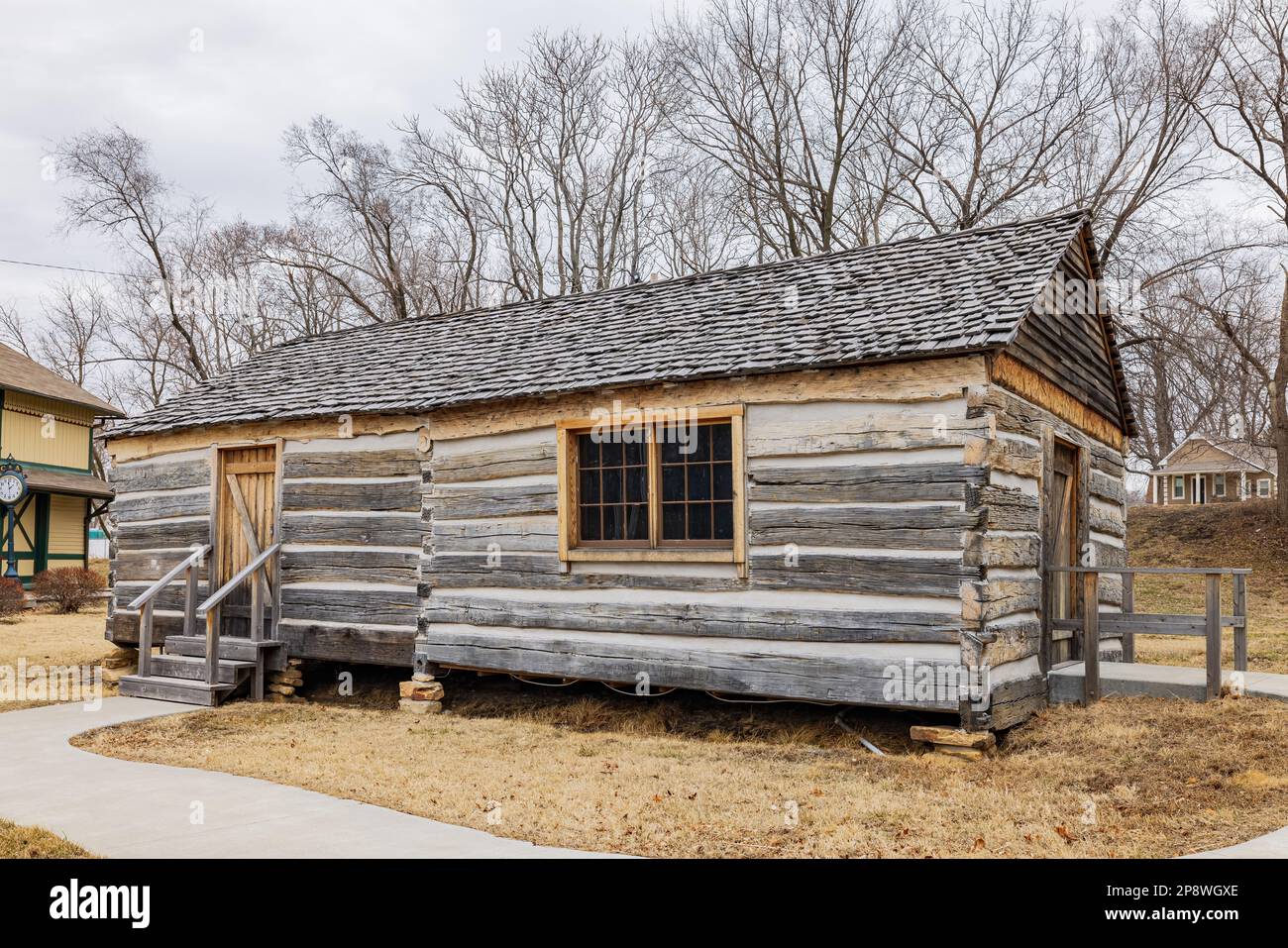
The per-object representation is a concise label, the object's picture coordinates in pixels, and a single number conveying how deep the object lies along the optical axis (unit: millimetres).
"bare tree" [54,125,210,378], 26688
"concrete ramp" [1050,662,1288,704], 8344
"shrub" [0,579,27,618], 19750
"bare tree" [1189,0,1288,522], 21078
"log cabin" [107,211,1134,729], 7879
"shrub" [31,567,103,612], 21469
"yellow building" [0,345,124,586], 25578
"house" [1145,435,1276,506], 40688
